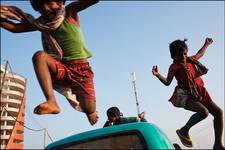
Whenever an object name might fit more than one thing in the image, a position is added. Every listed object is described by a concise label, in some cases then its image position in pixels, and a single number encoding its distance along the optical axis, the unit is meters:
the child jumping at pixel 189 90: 3.76
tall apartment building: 57.87
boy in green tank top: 2.75
